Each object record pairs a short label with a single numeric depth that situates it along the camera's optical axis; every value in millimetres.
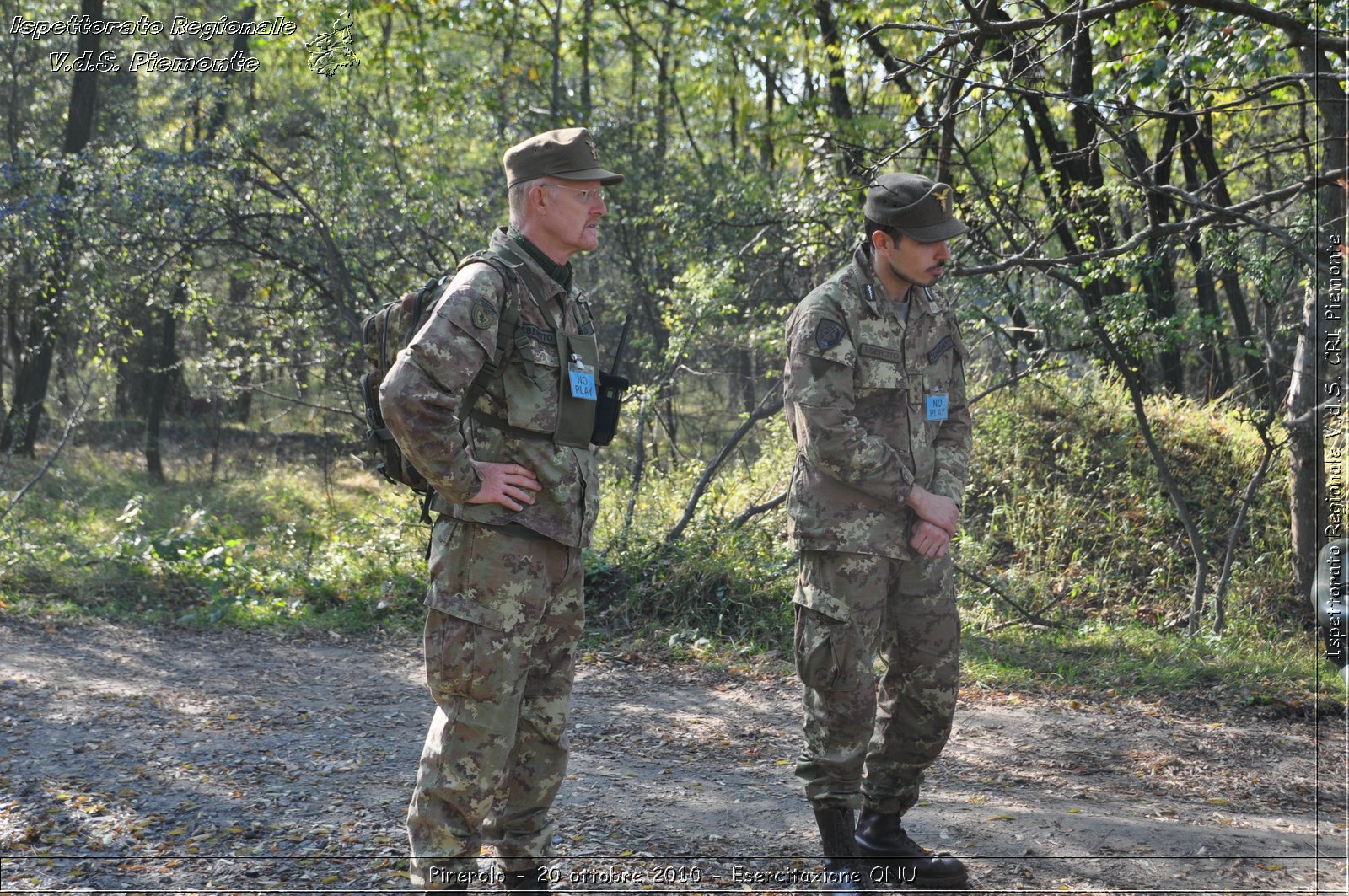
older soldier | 2820
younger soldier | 3305
